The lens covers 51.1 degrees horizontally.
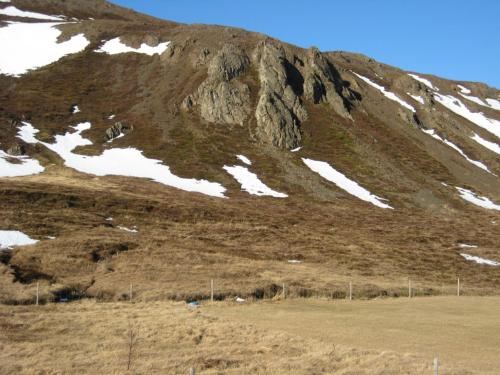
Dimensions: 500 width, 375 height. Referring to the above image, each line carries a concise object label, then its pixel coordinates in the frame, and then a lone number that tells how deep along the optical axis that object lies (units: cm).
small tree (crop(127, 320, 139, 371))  1928
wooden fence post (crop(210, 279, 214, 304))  3663
